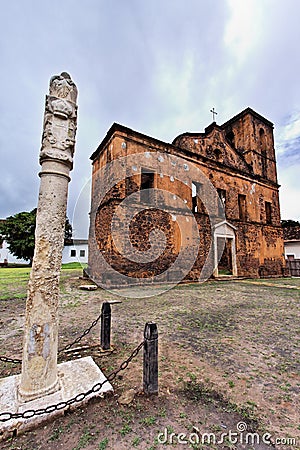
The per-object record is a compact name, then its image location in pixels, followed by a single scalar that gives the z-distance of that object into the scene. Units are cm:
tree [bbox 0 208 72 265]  2658
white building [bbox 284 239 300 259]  2302
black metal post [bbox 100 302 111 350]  319
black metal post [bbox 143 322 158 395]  220
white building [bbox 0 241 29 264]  3961
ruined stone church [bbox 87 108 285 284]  1014
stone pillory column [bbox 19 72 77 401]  206
